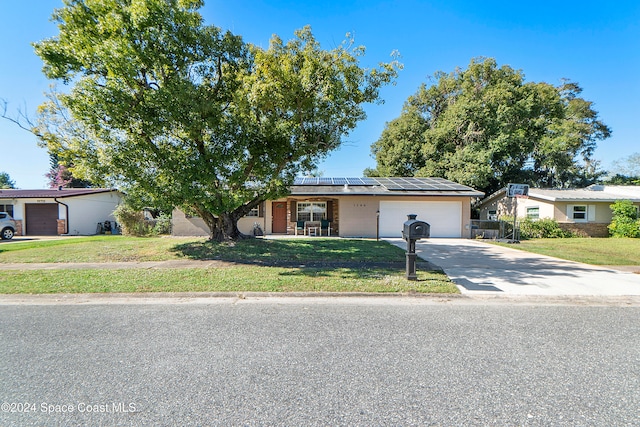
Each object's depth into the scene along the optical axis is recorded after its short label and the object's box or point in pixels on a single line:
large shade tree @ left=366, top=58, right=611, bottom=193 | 22.84
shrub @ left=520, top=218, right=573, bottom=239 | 17.20
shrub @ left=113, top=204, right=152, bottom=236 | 16.78
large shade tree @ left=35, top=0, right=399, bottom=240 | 7.57
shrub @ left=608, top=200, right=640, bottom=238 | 17.03
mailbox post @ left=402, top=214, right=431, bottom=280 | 6.41
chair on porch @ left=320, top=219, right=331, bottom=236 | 16.88
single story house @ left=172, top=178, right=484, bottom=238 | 16.50
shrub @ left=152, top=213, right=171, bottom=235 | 17.20
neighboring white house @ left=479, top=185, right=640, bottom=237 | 17.97
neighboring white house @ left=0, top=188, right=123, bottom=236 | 18.64
